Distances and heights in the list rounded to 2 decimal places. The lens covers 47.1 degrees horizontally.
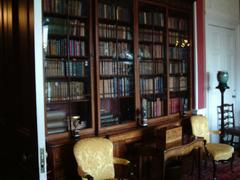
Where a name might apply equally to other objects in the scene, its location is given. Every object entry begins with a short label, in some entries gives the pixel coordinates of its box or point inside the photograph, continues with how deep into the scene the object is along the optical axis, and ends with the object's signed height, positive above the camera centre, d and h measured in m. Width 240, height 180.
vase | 4.70 +0.09
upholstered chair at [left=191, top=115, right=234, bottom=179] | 3.74 -0.92
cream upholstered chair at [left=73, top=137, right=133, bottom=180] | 2.74 -0.76
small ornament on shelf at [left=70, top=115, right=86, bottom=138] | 2.97 -0.45
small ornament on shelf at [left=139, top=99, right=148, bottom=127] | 3.64 -0.47
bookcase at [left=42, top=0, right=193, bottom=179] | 2.93 +0.21
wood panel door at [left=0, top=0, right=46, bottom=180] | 1.69 -0.01
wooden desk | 3.01 -0.78
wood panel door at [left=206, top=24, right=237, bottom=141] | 5.13 +0.41
